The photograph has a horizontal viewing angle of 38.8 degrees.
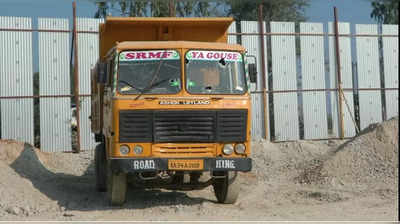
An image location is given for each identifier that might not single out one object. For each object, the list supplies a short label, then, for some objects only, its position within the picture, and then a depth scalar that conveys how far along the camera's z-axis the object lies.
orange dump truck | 9.15
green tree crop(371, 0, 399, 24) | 27.03
